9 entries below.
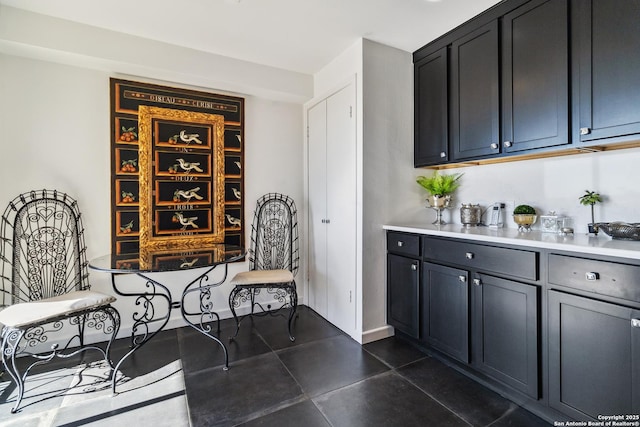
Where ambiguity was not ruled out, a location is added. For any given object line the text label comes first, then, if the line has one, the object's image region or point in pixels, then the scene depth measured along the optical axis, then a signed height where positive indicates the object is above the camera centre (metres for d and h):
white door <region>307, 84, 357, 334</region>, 2.64 +0.03
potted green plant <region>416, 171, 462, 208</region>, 2.64 +0.21
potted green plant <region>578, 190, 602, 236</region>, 1.83 +0.06
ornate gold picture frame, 2.73 +0.33
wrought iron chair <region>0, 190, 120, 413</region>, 2.30 -0.40
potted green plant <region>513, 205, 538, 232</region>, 2.09 -0.04
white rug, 1.64 -1.12
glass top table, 1.99 -0.63
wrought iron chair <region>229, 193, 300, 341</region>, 3.21 -0.35
